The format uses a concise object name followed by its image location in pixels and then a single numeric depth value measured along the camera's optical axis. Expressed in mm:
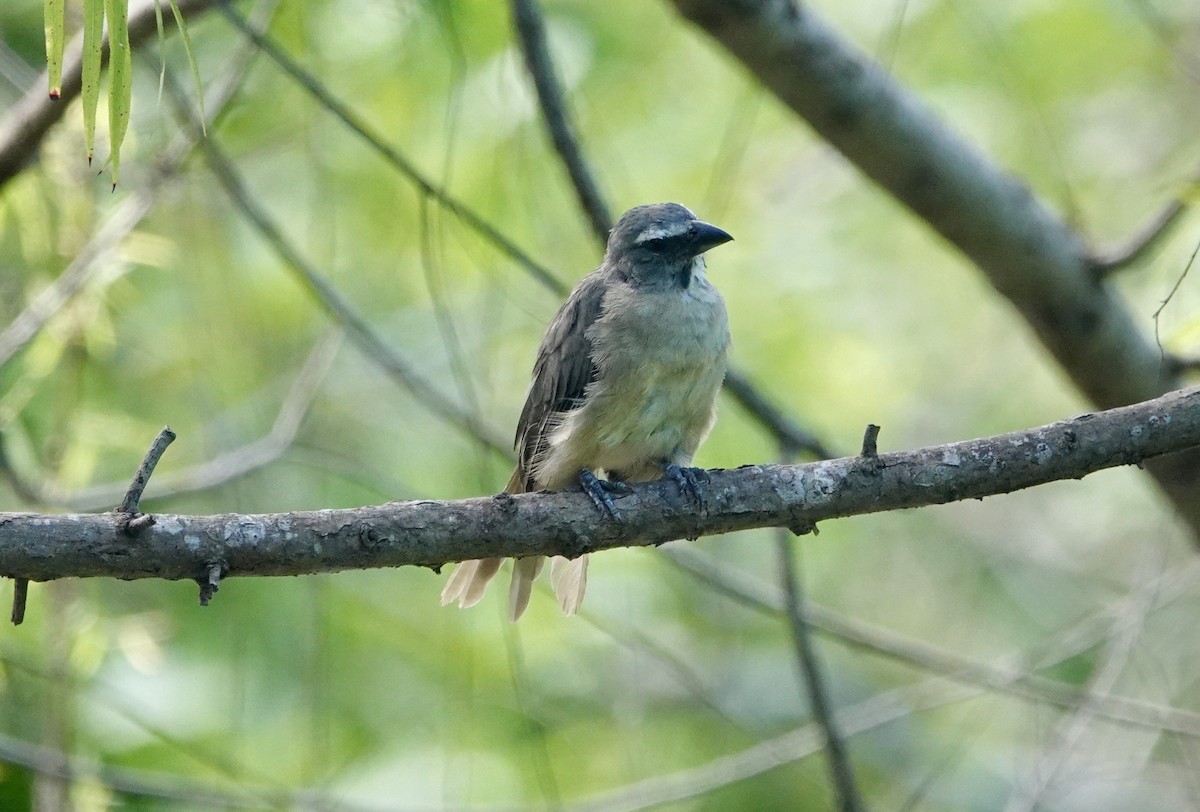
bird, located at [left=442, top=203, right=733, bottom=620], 8805
